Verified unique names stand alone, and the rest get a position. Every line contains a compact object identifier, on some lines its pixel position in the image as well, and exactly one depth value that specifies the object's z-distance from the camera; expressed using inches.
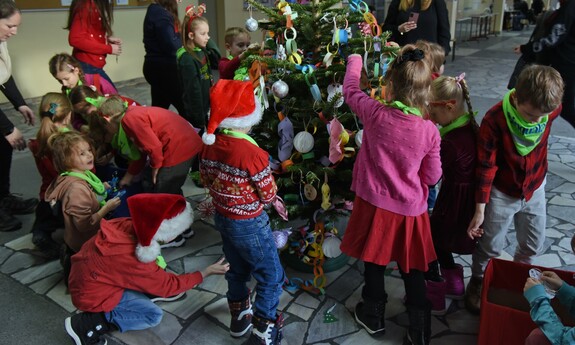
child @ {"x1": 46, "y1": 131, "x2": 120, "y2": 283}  117.3
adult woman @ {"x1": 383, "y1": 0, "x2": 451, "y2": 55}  181.0
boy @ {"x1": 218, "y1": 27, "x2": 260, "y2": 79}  167.8
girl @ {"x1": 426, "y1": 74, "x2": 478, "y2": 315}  101.3
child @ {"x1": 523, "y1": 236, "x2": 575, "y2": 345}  71.5
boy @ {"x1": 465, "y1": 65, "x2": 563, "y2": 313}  89.0
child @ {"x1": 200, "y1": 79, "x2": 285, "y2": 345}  87.2
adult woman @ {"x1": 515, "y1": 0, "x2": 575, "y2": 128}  163.6
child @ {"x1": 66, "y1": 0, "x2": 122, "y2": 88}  169.6
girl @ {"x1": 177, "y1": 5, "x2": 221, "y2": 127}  155.1
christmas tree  106.1
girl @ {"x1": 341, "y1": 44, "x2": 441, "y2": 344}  87.4
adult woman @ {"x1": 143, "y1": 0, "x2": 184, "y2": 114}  173.0
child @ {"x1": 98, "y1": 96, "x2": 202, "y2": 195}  122.6
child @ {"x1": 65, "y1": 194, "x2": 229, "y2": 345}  94.0
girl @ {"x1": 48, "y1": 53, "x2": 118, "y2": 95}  156.1
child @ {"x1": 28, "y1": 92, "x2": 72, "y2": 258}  136.3
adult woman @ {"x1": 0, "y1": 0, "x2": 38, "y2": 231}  139.4
